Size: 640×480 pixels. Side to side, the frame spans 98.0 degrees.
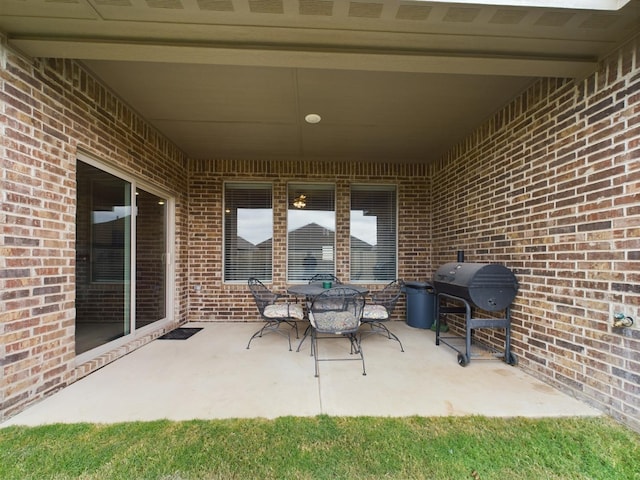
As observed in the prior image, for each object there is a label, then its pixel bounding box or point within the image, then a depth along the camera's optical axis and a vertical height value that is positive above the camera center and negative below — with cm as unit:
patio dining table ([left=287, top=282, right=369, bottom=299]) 334 -60
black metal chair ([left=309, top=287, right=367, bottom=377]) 296 -80
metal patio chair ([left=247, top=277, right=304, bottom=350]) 365 -89
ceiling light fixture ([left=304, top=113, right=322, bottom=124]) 338 +156
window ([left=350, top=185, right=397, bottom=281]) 512 +20
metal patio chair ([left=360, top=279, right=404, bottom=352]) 347 -91
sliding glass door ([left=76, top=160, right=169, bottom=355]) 283 -15
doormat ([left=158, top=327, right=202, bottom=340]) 390 -130
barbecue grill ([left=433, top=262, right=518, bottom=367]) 287 -53
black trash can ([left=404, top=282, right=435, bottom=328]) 441 -99
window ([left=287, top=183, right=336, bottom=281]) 505 +25
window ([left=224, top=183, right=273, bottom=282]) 502 +24
